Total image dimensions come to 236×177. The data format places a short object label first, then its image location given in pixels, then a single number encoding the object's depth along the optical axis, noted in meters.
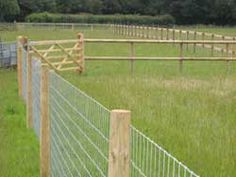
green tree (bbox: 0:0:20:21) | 80.88
